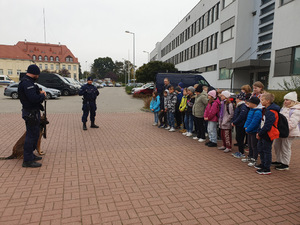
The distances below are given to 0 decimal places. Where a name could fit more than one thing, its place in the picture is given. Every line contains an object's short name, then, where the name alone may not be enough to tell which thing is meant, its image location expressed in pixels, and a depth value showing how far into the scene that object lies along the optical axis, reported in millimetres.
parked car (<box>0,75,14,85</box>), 47619
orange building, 75062
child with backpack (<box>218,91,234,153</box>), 5984
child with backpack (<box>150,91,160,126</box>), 9344
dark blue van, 16659
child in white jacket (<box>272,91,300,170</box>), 4721
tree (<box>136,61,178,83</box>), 32281
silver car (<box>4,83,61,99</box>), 20250
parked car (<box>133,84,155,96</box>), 24111
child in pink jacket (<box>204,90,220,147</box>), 6359
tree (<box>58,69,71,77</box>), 61484
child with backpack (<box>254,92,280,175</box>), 4438
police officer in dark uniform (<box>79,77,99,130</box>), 8609
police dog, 5102
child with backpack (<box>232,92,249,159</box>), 5457
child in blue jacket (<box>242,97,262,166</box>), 4918
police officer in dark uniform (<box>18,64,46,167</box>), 4391
